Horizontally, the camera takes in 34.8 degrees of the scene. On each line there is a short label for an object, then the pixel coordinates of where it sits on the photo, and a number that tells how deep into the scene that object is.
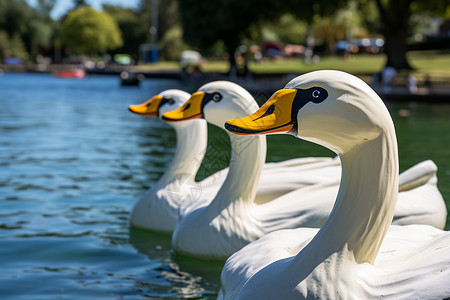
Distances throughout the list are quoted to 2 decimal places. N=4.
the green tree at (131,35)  94.38
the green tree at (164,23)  89.81
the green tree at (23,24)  82.81
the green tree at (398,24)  32.94
